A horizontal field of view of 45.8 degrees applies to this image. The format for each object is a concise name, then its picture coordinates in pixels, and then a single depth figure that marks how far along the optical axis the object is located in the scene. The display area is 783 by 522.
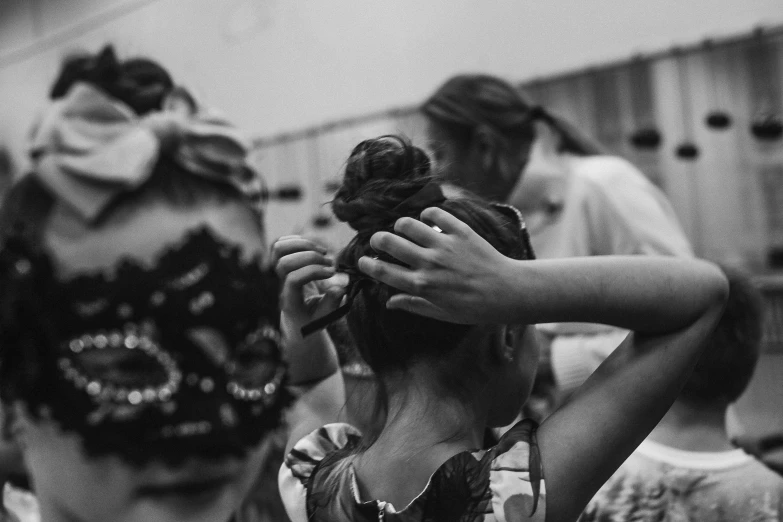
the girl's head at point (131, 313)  0.87
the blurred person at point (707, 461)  1.49
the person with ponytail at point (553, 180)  2.06
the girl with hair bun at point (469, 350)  0.94
